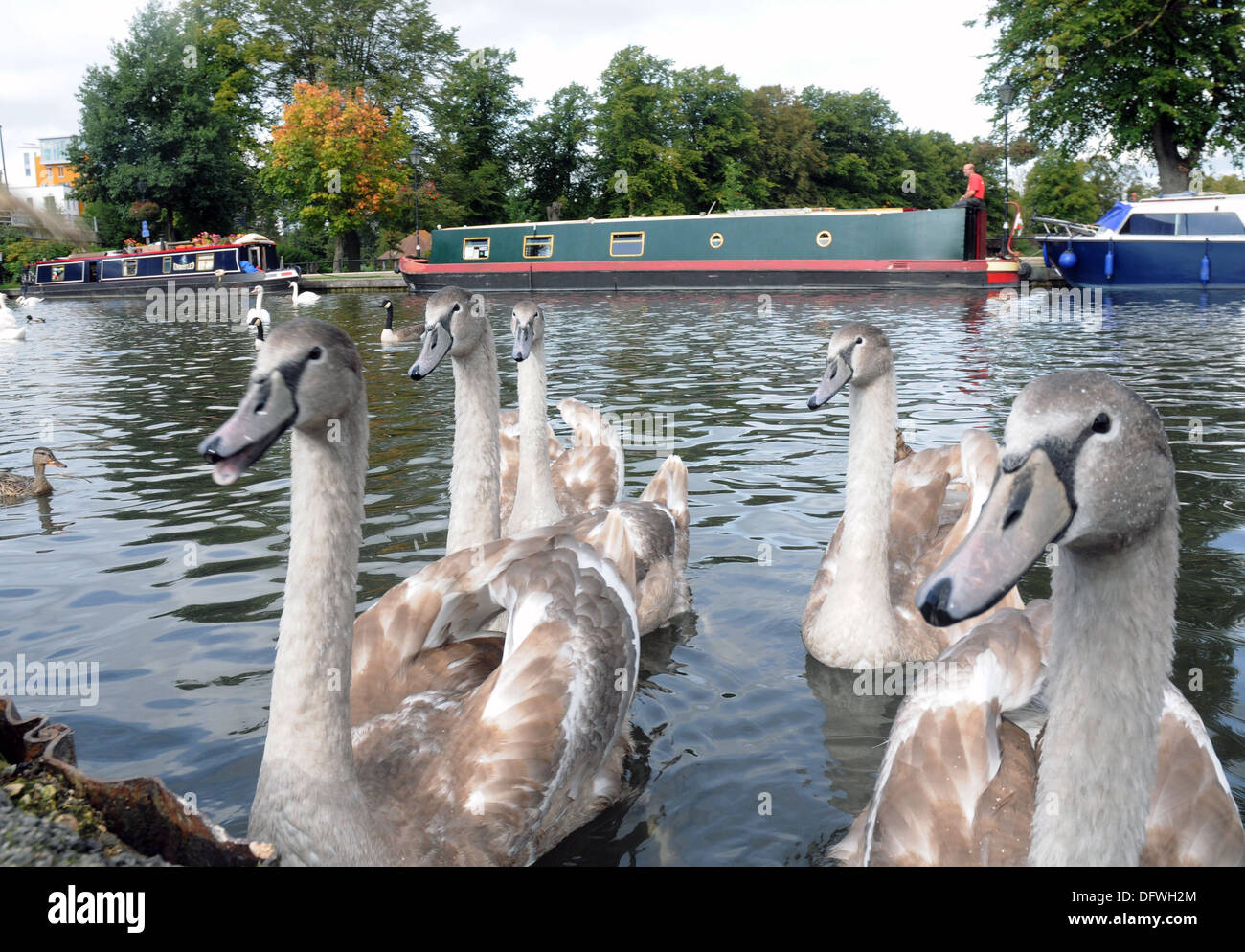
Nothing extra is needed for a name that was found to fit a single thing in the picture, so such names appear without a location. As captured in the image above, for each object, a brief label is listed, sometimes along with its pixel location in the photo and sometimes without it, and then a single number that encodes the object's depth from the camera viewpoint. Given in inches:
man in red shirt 1074.7
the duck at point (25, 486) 319.3
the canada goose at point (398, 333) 759.7
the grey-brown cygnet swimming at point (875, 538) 194.7
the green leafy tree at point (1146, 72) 1186.6
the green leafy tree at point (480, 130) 2068.2
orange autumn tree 1733.5
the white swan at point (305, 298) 1172.7
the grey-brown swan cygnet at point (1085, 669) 81.8
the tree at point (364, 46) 2047.2
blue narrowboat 1590.8
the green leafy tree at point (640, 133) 1987.0
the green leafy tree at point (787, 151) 2386.8
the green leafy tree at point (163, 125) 1952.5
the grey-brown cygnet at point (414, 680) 117.6
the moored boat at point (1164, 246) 1006.4
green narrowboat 1133.1
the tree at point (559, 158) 2132.1
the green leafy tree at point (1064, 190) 1932.8
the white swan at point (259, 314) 832.3
